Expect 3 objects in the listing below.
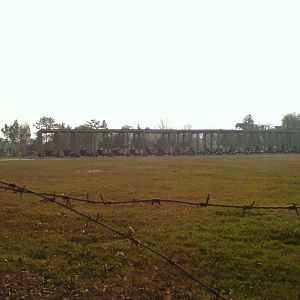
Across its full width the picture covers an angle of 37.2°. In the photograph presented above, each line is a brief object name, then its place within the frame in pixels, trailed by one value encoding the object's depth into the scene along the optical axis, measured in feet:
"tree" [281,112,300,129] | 464.65
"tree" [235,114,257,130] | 478.59
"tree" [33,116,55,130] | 417.24
